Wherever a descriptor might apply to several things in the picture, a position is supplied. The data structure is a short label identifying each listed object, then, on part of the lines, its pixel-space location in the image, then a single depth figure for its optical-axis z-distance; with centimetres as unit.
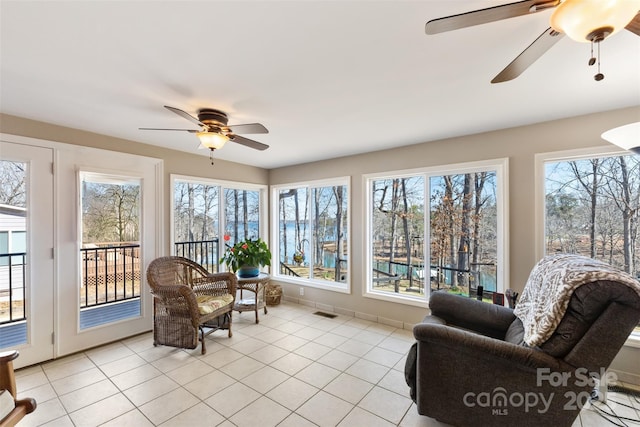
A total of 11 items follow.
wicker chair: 278
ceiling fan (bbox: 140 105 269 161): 223
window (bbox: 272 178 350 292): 423
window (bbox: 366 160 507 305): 300
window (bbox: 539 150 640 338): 239
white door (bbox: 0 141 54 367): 250
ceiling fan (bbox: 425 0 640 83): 86
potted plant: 381
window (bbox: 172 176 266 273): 388
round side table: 371
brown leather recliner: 132
